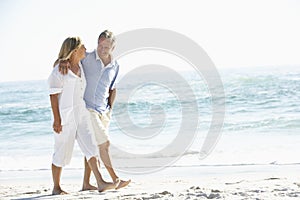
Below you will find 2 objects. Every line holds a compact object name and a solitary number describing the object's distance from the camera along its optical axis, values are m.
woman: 9.02
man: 9.35
